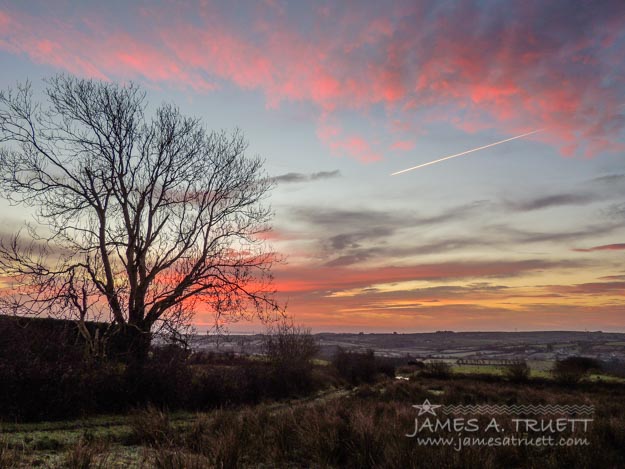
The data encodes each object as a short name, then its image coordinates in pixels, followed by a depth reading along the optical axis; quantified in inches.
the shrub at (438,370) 1564.8
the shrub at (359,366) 1478.8
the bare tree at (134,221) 721.6
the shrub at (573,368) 1282.0
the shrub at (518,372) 1341.2
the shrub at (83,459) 223.9
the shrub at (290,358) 921.6
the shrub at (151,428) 349.7
